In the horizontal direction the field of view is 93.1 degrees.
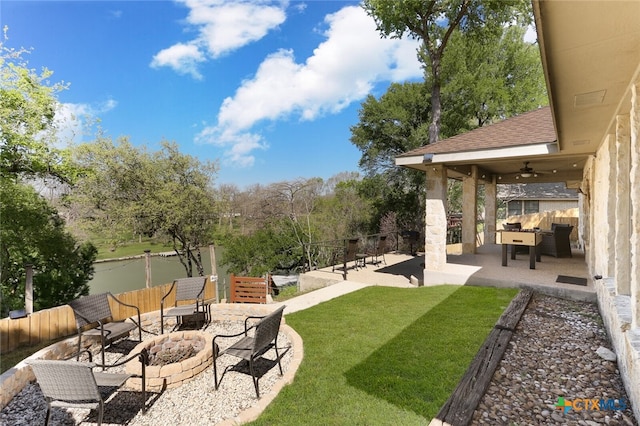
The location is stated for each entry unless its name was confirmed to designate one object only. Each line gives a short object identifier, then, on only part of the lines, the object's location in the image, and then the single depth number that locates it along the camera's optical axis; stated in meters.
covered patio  1.82
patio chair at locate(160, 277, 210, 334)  5.44
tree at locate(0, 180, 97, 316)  9.16
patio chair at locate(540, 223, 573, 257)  8.67
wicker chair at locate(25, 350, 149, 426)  2.46
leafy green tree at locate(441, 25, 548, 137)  15.81
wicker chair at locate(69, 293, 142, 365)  4.16
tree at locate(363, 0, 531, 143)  13.11
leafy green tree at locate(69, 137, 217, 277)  11.88
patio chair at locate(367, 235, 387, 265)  10.07
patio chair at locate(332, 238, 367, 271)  8.90
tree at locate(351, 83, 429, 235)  15.80
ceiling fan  7.87
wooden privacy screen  6.91
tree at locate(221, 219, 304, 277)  12.67
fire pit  3.40
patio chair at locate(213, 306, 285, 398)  3.14
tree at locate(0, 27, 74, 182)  10.13
